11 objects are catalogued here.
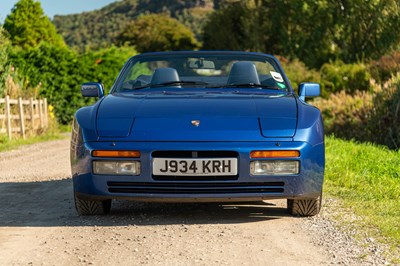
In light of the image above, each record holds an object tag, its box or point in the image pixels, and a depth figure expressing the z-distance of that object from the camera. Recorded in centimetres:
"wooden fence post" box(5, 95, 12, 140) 2017
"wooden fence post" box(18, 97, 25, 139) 2130
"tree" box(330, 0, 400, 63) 4381
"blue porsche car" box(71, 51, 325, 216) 581
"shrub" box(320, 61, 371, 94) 2616
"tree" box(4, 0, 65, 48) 5202
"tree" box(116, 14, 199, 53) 8044
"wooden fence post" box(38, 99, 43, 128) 2364
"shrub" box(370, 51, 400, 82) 2142
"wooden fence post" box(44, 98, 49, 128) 2424
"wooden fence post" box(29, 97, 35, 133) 2252
